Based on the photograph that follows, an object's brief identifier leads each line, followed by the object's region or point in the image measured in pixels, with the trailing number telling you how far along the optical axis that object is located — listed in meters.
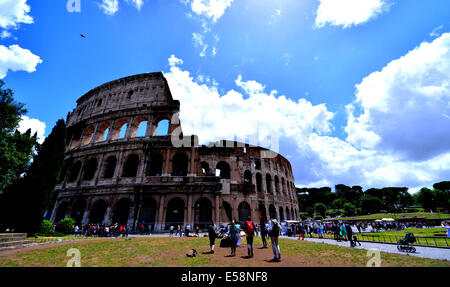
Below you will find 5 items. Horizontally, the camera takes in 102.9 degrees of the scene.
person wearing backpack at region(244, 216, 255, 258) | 7.18
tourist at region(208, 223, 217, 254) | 8.70
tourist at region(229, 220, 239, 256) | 8.27
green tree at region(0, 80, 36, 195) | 16.70
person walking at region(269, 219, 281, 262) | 6.67
